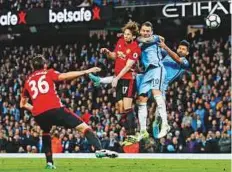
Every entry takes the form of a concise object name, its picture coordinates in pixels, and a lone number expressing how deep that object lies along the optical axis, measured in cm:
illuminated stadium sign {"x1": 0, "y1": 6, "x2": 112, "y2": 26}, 3011
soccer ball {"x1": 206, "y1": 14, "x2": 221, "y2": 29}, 1922
